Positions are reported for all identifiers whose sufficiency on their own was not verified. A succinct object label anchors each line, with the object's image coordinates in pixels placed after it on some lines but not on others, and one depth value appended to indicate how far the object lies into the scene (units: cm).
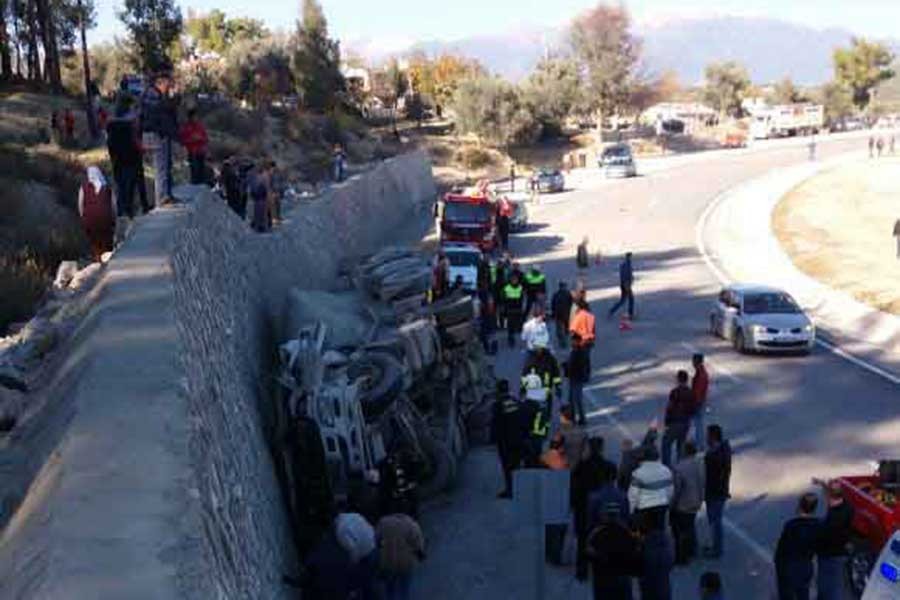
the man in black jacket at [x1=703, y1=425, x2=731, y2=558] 1204
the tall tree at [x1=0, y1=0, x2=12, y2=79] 5167
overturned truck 1211
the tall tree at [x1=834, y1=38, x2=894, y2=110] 15225
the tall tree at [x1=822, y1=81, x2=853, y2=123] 15225
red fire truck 3722
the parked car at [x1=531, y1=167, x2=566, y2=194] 6512
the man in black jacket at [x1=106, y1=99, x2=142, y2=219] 1489
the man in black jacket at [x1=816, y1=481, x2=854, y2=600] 1034
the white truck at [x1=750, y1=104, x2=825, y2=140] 11475
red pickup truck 1078
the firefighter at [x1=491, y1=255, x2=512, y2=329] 2348
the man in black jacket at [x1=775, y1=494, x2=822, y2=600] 1033
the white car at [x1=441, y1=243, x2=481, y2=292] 2833
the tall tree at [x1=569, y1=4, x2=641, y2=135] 11209
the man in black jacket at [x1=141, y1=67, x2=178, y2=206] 1540
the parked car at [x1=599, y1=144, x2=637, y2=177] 7369
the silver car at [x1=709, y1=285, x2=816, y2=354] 2266
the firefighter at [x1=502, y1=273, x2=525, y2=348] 2277
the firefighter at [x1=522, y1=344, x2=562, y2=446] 1577
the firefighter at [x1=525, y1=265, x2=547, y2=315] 2322
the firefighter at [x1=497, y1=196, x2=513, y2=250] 3828
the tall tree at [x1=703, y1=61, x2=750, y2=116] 15100
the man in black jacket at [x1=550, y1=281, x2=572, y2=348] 2241
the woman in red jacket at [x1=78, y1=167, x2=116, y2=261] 1438
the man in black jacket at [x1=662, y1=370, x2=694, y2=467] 1461
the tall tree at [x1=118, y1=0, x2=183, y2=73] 5291
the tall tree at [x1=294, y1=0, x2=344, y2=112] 7975
